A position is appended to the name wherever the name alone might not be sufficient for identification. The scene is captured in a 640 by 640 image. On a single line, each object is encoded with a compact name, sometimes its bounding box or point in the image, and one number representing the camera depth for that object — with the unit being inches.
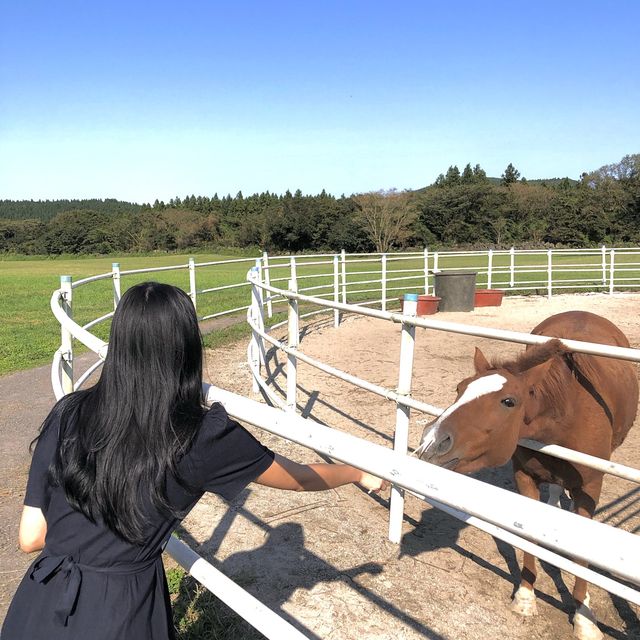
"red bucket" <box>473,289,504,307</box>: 539.2
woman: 48.6
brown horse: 81.0
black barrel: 506.0
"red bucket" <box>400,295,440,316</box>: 474.3
